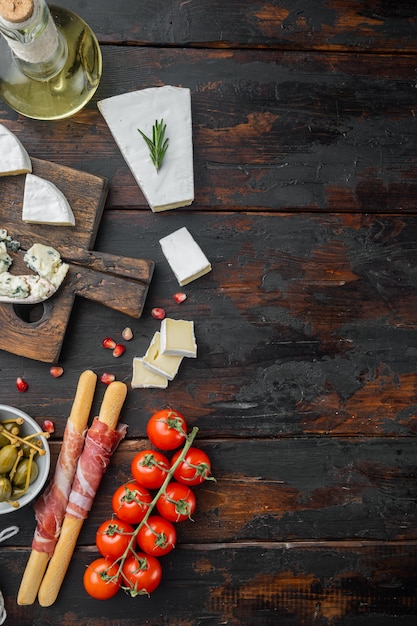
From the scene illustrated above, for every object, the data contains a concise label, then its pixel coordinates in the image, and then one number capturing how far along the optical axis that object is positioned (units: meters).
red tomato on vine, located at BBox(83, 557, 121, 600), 0.71
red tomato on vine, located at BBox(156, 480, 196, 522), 0.72
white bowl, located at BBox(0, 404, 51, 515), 0.71
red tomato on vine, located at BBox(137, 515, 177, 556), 0.71
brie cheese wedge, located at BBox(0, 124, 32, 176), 0.72
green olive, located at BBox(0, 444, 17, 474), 0.69
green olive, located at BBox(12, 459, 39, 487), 0.70
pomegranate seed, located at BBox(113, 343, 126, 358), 0.75
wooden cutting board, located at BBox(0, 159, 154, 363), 0.74
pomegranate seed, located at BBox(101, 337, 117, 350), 0.75
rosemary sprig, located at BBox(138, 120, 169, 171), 0.74
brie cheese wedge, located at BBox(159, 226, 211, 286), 0.75
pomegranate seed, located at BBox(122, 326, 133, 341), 0.75
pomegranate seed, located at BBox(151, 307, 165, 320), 0.75
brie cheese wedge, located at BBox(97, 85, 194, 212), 0.75
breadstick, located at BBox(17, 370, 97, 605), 0.73
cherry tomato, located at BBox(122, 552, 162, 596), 0.71
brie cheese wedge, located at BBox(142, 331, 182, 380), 0.74
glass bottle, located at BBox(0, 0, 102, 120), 0.71
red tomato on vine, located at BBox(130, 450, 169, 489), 0.71
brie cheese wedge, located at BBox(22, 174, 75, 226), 0.73
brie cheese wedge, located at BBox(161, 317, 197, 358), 0.74
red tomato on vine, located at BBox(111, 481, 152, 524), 0.71
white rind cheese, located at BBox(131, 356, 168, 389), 0.75
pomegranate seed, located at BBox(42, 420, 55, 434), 0.75
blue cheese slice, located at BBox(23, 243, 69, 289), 0.73
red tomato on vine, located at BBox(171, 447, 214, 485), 0.72
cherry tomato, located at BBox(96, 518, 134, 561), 0.71
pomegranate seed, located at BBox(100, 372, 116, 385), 0.75
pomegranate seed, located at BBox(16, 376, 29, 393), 0.74
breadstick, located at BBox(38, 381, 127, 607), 0.73
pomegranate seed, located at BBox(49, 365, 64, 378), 0.75
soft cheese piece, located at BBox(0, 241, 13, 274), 0.73
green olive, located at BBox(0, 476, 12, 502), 0.69
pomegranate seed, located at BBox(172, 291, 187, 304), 0.76
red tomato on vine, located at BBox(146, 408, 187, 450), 0.71
